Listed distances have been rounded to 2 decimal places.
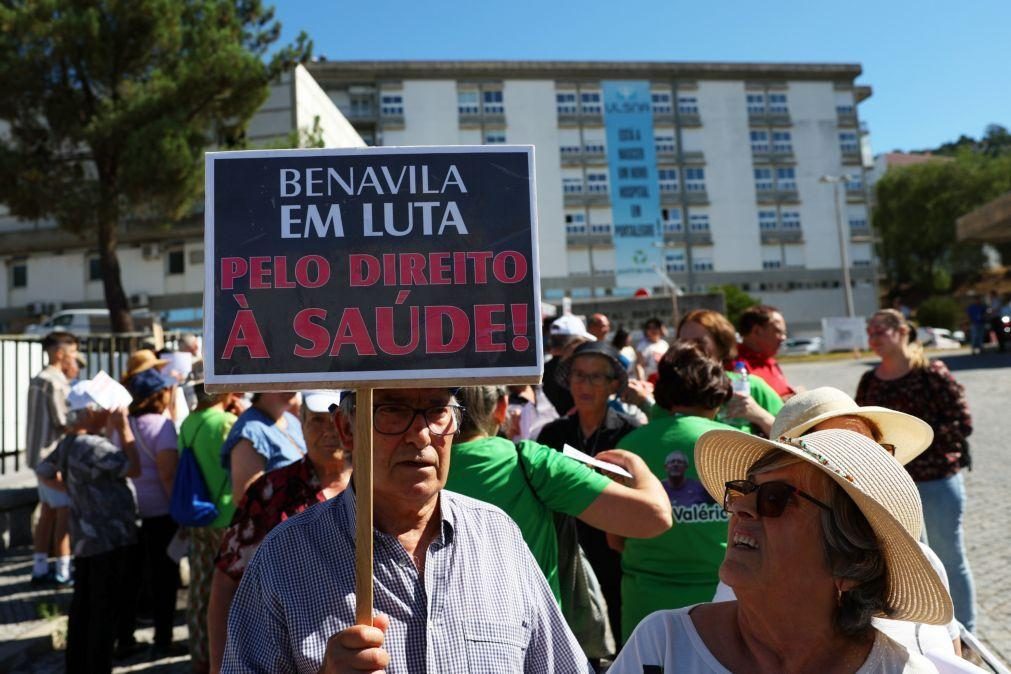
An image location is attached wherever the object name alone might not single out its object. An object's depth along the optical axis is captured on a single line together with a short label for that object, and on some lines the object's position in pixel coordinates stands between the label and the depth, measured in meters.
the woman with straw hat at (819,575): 1.69
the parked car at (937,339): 35.80
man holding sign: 1.77
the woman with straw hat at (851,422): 2.80
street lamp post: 36.74
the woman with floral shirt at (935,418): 4.12
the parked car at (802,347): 42.88
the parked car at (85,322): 26.00
